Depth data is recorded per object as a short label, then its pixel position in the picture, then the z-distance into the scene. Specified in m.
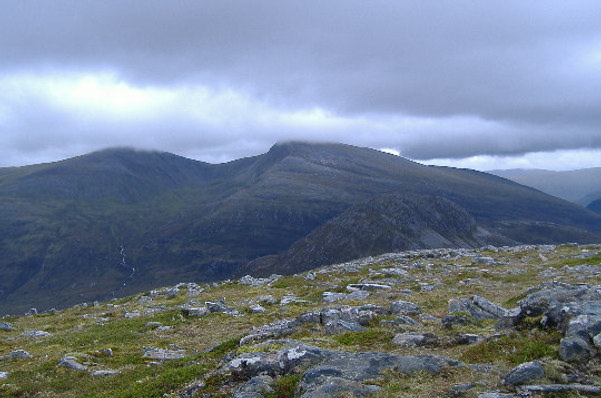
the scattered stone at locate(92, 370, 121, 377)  21.88
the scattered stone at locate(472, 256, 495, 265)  64.51
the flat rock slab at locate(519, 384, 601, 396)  12.74
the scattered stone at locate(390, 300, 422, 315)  28.92
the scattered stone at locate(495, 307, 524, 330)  20.12
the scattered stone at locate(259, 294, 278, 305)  43.16
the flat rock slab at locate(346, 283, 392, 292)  45.06
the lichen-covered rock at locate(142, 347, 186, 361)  24.56
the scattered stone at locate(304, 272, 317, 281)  61.97
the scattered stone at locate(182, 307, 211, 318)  37.59
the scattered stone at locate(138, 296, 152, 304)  55.57
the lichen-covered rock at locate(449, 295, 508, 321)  26.70
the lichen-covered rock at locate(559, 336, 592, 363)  14.85
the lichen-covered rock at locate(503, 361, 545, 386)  13.58
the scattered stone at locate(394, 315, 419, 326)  24.71
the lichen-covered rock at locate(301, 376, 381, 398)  13.63
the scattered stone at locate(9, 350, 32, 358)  26.84
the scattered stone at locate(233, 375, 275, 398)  14.71
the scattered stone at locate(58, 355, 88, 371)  23.09
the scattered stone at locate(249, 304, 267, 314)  38.18
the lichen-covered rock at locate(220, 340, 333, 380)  16.55
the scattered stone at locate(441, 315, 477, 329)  22.94
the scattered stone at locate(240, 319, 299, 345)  22.33
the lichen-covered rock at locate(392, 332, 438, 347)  19.44
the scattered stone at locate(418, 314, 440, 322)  26.11
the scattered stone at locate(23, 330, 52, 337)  35.78
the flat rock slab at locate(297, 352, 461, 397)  14.52
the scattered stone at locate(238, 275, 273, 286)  65.52
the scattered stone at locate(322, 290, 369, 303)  40.88
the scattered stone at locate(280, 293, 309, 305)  41.99
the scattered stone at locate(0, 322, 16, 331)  39.41
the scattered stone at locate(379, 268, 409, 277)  56.84
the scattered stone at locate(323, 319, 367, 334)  23.02
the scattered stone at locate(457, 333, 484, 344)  19.08
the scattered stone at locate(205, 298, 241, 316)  38.06
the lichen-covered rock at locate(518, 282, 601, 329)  17.94
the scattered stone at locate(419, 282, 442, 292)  44.19
